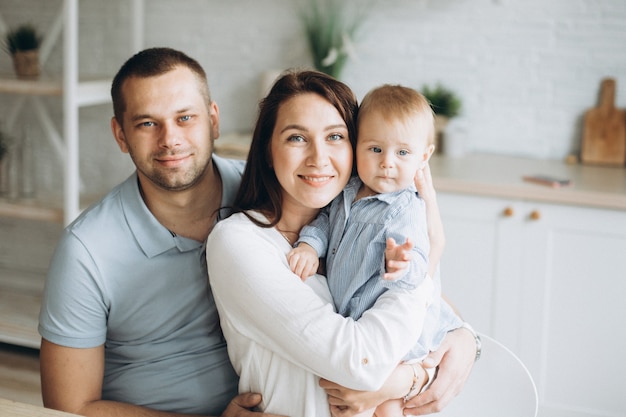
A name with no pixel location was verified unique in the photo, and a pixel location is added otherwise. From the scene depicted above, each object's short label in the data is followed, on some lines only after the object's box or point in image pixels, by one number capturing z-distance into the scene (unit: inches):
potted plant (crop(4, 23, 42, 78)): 143.3
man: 71.9
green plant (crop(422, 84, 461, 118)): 139.8
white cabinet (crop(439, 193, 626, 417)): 116.6
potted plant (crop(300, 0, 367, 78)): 144.9
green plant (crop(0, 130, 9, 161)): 146.3
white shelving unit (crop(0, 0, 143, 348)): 129.7
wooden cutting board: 134.1
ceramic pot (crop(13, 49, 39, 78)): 144.1
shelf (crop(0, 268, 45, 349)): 142.3
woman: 60.2
